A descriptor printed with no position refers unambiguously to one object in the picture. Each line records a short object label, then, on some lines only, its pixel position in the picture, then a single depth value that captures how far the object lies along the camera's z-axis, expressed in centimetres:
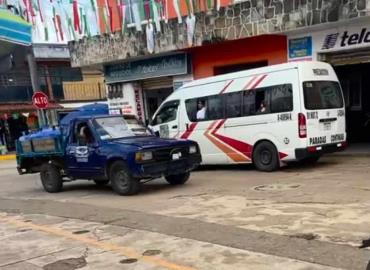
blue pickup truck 1026
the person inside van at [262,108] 1234
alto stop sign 1975
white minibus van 1175
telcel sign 1416
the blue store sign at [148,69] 1923
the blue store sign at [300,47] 1557
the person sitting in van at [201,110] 1377
